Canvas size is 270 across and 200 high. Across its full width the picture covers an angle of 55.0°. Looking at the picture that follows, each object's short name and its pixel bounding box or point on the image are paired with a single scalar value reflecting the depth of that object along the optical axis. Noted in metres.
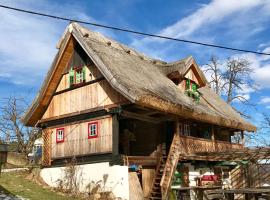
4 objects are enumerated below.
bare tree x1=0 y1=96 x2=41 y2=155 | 21.47
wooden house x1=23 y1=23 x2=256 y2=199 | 12.17
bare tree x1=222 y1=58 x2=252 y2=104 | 25.50
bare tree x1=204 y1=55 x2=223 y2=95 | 25.89
